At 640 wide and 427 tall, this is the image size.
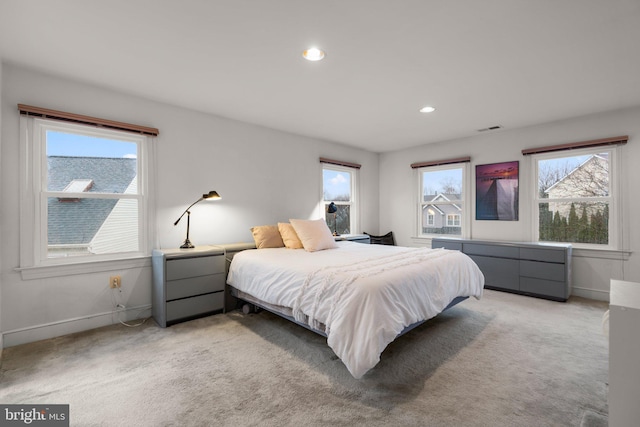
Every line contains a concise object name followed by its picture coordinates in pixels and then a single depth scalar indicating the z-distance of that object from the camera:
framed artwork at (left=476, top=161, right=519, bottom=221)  4.61
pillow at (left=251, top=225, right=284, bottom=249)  3.79
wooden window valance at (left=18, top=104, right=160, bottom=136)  2.63
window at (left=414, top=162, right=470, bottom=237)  5.20
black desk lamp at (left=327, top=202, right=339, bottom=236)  5.05
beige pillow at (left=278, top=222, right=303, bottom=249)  3.83
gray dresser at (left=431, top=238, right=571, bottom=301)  3.79
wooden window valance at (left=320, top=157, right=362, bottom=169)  5.15
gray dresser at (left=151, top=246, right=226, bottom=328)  3.01
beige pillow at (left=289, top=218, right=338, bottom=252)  3.69
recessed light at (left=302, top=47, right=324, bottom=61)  2.34
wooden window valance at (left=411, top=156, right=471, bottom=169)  5.07
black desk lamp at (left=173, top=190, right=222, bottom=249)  3.41
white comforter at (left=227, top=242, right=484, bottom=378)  1.95
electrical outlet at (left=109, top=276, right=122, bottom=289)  3.06
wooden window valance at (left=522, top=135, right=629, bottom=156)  3.71
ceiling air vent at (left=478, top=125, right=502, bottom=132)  4.38
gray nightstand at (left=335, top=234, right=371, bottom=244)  4.75
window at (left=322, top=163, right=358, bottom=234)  5.36
